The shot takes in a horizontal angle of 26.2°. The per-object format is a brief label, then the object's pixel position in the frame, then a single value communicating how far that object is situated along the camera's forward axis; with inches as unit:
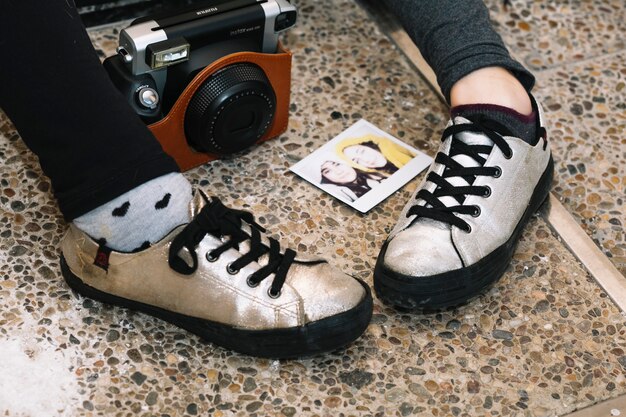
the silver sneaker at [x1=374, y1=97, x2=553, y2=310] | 43.9
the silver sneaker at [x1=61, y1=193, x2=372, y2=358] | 42.2
